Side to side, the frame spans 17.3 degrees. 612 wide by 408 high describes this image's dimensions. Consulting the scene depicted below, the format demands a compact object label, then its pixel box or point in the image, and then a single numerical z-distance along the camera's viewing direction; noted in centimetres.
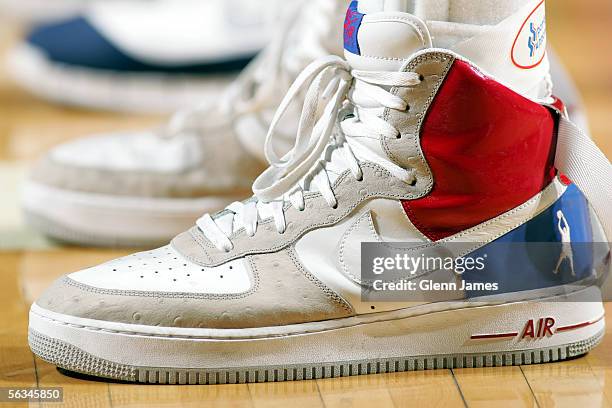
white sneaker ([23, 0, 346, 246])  141
